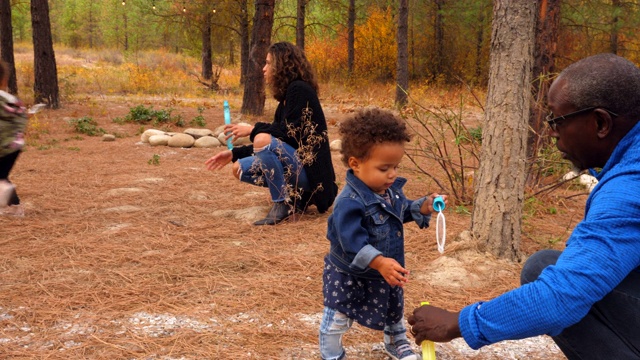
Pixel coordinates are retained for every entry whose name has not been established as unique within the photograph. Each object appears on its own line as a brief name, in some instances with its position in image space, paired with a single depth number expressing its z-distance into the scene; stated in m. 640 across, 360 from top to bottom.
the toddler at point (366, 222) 2.34
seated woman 4.61
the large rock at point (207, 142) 8.82
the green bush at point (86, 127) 9.62
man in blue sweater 1.48
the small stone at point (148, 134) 8.90
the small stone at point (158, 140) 8.72
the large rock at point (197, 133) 9.27
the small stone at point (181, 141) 8.69
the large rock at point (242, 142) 8.58
